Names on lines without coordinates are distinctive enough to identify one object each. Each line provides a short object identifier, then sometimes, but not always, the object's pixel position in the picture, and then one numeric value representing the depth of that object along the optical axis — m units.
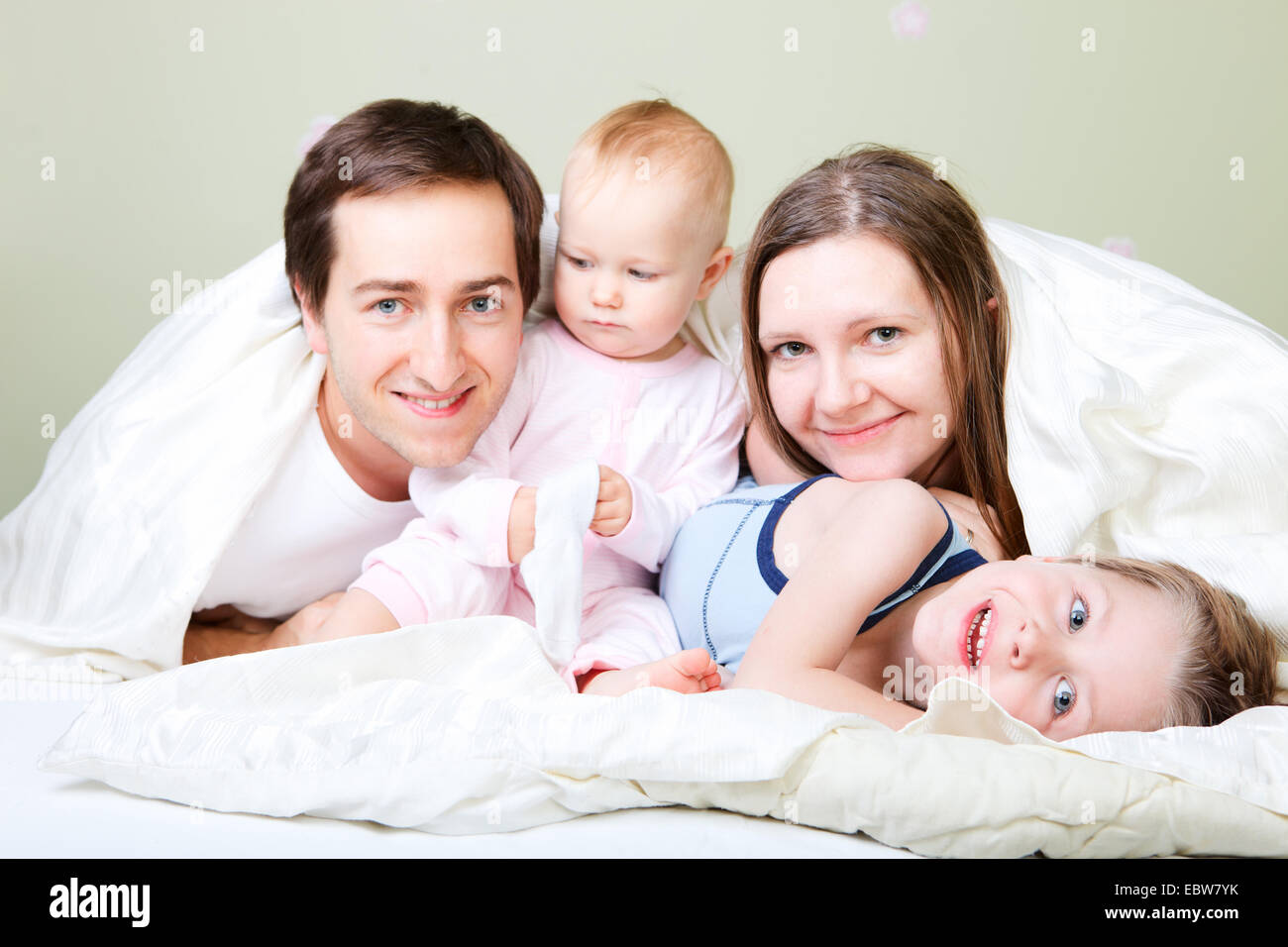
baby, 1.32
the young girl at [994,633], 1.07
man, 1.32
